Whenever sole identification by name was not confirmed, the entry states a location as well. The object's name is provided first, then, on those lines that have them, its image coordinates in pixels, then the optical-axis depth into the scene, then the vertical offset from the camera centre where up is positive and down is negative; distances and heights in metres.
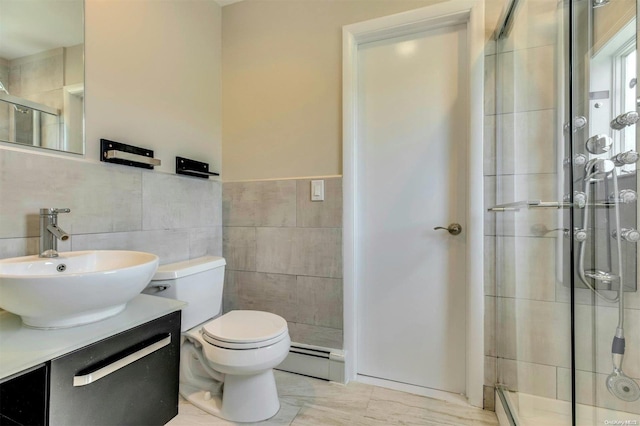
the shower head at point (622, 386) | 1.06 -0.61
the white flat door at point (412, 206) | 1.62 +0.03
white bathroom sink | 0.80 -0.21
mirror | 1.12 +0.55
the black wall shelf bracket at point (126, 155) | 1.38 +0.27
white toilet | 1.33 -0.60
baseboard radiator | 1.76 -0.88
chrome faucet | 1.11 -0.07
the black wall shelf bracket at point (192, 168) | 1.75 +0.26
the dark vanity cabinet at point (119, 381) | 0.82 -0.51
